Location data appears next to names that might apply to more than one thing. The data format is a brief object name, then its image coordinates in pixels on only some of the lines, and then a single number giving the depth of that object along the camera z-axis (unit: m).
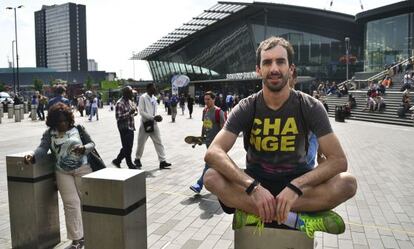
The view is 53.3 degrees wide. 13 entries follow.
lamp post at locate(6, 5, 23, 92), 39.91
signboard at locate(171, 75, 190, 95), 31.57
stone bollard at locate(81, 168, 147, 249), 2.92
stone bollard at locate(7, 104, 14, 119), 28.41
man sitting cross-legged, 2.32
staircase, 21.44
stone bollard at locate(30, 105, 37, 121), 25.33
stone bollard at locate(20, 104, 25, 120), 25.53
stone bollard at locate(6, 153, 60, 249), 4.20
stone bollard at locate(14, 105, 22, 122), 24.66
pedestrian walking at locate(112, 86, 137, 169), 8.32
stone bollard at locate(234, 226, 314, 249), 2.36
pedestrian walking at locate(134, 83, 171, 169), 8.66
